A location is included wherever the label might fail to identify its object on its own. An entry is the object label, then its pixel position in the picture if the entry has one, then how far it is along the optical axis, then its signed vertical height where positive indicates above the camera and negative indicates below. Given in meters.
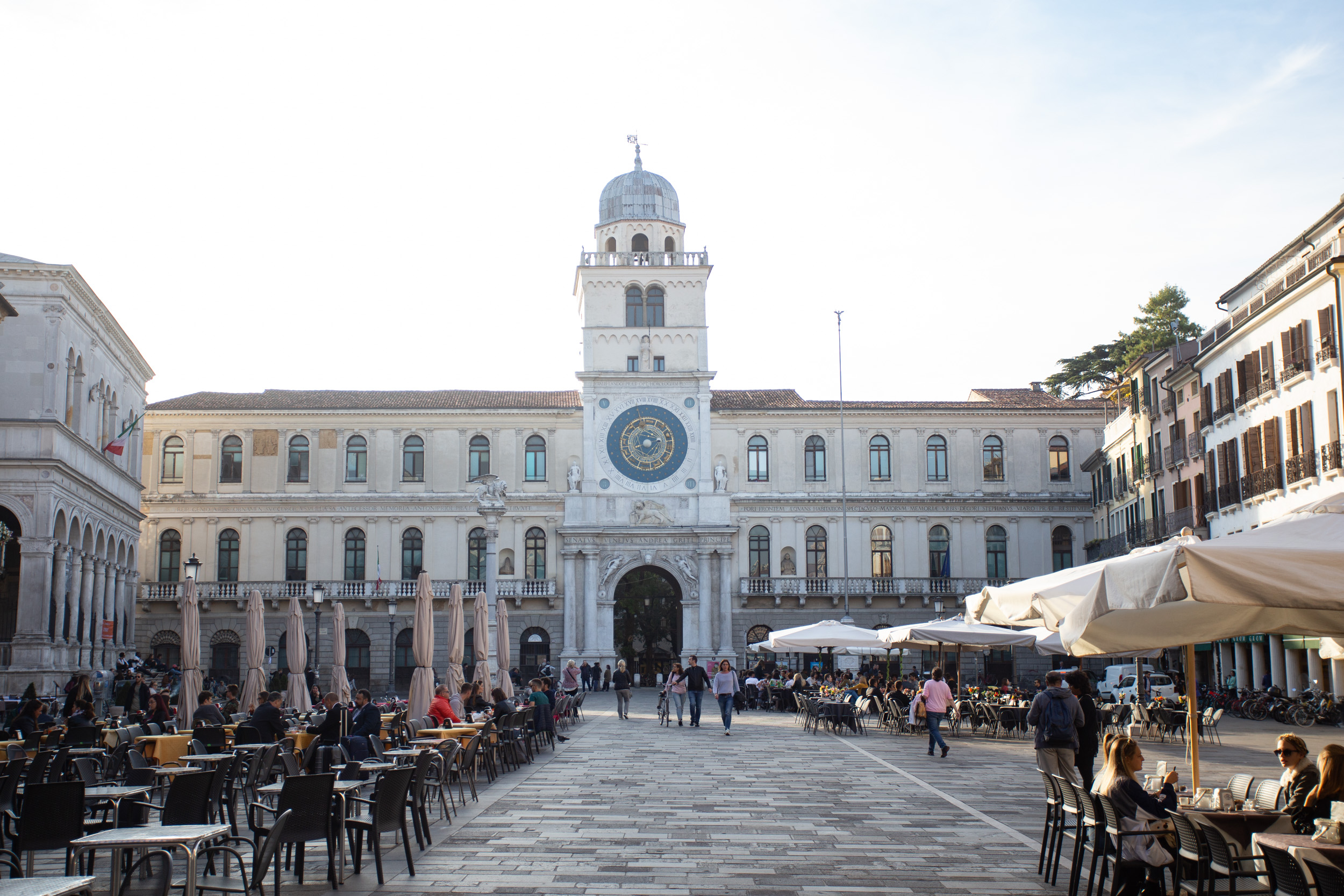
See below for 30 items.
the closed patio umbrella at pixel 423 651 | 25.70 -0.84
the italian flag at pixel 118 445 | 41.88 +5.78
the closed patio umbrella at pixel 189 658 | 25.23 -0.92
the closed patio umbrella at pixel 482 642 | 31.22 -0.79
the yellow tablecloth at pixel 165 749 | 16.16 -1.75
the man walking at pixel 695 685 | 29.98 -1.86
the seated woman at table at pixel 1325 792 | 9.03 -1.38
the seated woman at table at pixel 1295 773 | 9.60 -1.34
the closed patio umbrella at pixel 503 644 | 32.75 -0.93
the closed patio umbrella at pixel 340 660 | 29.64 -1.19
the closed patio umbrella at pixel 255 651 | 27.50 -0.85
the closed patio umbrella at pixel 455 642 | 28.70 -0.73
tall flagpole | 52.34 +3.97
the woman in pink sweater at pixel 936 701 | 22.36 -1.75
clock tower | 54.00 +7.97
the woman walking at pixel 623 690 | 33.66 -2.19
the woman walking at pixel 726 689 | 27.67 -1.82
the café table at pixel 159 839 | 8.16 -1.48
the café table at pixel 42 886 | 6.62 -1.45
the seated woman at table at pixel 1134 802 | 9.38 -1.54
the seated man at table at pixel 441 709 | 21.05 -1.65
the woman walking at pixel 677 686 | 30.86 -1.91
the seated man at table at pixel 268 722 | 17.72 -1.54
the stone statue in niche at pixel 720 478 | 55.09 +5.60
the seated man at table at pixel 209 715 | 20.02 -1.61
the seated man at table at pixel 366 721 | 15.74 -1.37
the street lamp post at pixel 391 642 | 54.09 -1.35
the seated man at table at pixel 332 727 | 16.03 -1.48
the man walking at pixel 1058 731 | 14.33 -1.45
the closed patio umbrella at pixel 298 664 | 28.88 -1.20
